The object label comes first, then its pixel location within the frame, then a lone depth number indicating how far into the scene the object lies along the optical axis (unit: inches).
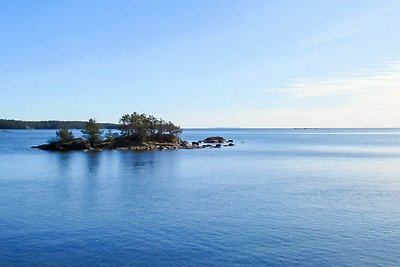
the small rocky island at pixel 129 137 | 4424.2
